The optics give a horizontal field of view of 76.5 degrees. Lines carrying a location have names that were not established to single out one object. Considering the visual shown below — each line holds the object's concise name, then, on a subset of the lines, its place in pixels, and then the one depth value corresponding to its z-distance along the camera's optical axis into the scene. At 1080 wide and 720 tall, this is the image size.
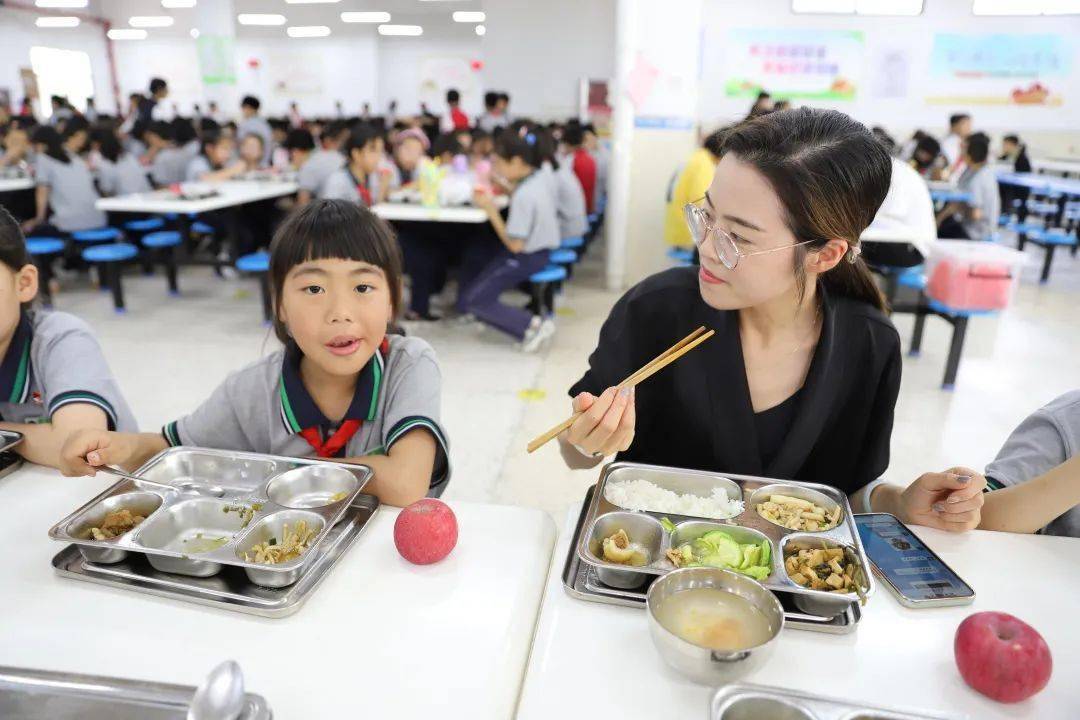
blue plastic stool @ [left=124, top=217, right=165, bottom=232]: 5.90
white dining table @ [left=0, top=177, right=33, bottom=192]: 5.09
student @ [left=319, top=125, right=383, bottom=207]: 4.78
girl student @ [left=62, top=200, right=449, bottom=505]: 1.34
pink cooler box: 3.58
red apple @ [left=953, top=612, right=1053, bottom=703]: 0.78
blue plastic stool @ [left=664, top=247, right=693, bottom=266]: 5.01
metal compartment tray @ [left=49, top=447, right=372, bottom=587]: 0.98
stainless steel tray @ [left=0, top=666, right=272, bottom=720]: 0.76
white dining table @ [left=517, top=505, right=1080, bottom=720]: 0.79
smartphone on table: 0.97
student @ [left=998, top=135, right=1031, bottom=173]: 8.55
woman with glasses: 1.20
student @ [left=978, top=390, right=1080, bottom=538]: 1.16
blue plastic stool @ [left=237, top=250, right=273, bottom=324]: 4.59
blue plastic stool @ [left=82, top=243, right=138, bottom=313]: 4.81
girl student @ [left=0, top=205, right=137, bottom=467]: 1.43
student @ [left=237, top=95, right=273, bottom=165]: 7.99
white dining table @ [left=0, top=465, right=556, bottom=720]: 0.80
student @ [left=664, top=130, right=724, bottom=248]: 4.36
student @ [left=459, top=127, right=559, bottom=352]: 4.54
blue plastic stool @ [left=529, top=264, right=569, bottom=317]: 4.70
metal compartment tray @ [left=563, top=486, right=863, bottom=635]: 0.90
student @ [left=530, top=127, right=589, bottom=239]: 5.34
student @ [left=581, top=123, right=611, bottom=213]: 7.83
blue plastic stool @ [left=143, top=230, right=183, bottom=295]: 5.23
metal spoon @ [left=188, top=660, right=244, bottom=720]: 0.71
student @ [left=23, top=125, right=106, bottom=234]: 5.16
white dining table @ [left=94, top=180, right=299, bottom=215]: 4.65
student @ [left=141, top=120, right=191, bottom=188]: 6.69
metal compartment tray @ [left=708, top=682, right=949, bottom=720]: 0.73
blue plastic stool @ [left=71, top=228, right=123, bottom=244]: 5.25
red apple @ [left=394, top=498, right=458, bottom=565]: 1.01
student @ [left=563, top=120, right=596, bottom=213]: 6.64
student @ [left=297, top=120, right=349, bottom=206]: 5.54
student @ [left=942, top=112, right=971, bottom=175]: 7.97
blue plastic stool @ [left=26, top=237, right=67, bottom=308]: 4.87
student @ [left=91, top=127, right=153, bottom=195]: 5.79
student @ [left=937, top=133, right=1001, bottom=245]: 5.86
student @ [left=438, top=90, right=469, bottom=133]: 9.16
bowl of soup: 0.79
